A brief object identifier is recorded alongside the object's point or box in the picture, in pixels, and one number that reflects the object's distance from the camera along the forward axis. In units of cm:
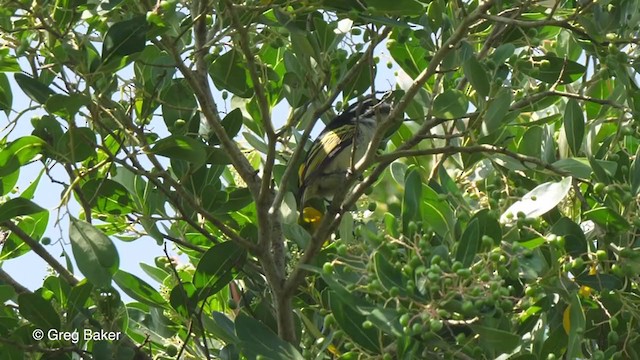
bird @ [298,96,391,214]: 965
